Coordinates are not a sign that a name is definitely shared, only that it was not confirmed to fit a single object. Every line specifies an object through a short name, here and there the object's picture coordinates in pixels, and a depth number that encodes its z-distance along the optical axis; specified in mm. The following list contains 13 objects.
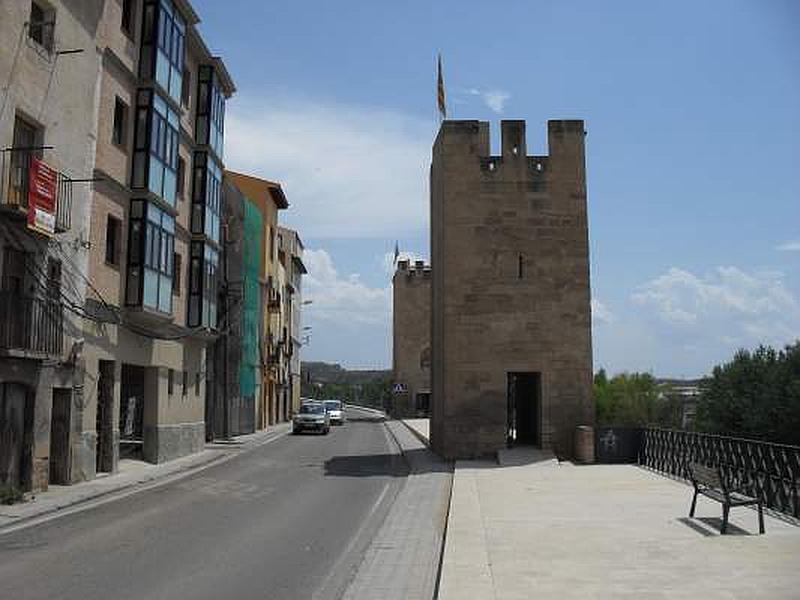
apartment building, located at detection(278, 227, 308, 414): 61638
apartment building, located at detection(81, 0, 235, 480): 19922
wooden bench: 10758
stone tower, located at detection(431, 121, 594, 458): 24766
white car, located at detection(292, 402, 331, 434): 41500
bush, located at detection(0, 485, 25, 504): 14324
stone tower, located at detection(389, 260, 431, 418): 69375
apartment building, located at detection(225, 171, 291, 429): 45506
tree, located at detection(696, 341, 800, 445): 31781
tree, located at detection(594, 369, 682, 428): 50312
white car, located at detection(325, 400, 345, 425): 55781
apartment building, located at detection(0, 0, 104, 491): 15164
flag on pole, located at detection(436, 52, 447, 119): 29891
